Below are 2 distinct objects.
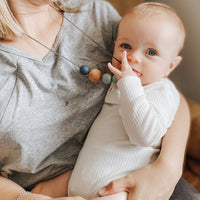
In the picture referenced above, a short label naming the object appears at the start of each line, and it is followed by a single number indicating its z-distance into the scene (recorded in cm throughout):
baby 81
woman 85
